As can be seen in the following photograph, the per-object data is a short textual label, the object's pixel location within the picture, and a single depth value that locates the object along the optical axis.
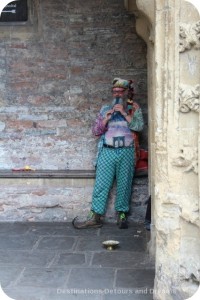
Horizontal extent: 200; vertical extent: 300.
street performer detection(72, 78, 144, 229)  6.49
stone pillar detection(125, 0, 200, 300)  3.50
